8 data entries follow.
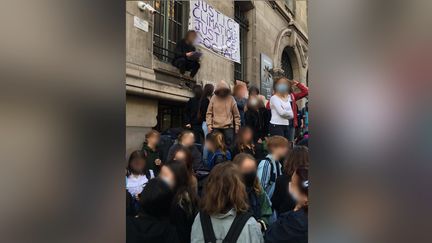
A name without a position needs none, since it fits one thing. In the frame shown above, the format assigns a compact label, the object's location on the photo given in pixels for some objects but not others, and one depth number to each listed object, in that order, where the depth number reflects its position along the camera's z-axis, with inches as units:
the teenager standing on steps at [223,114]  200.4
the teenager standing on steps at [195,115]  221.0
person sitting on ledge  262.2
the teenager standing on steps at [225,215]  83.5
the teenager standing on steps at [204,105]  219.0
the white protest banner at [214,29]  279.4
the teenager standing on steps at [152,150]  164.2
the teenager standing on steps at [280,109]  198.7
